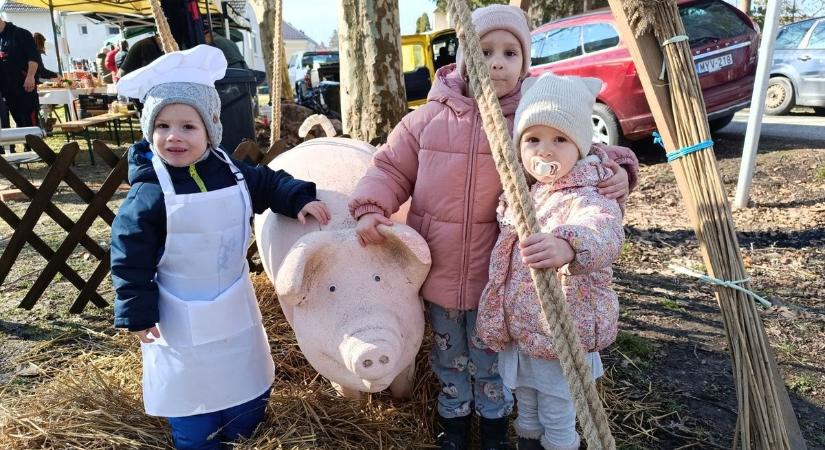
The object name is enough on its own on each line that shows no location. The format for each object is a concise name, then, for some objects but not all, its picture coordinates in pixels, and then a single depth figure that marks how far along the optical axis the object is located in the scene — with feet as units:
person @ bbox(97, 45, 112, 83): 50.62
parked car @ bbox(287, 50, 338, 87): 71.41
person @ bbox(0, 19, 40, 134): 28.78
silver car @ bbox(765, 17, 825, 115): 33.94
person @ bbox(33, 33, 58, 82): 30.35
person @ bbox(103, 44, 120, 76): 44.61
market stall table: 36.99
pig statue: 6.72
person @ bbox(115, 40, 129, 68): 39.58
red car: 24.06
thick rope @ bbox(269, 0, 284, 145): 11.57
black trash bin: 17.99
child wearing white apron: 6.81
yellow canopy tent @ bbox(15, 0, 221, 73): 41.93
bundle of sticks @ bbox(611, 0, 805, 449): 7.57
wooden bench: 29.66
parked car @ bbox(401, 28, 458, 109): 38.50
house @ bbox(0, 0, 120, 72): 130.52
